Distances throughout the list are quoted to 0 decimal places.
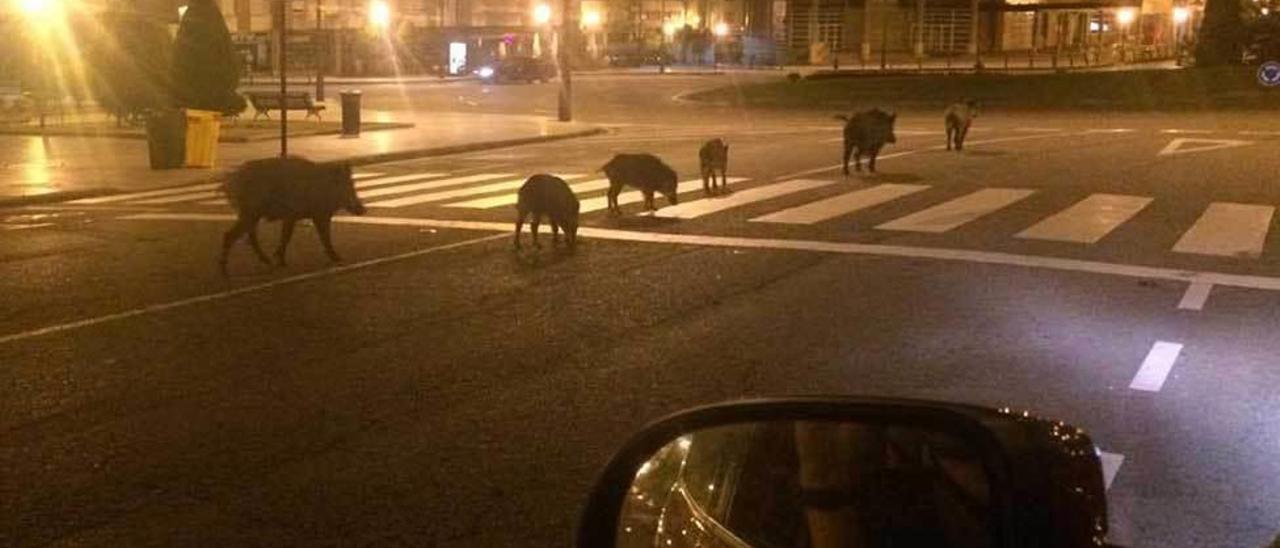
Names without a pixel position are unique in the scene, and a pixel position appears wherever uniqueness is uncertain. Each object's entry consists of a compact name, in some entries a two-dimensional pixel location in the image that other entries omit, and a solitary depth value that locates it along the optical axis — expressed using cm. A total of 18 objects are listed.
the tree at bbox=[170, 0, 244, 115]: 3334
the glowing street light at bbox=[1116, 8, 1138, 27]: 11600
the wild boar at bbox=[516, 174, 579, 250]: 1559
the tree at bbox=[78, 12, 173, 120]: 3931
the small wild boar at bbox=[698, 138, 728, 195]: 2127
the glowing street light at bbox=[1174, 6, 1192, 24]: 12248
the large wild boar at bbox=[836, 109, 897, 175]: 2409
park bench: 4119
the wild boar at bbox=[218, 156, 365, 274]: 1448
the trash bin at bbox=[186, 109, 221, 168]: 2745
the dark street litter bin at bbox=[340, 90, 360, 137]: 3531
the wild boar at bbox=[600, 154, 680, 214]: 1830
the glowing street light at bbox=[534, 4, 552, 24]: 9650
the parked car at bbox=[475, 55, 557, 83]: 7869
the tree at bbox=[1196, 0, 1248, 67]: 5578
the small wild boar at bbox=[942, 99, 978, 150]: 2934
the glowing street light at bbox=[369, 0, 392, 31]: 8626
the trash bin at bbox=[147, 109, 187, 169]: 2678
